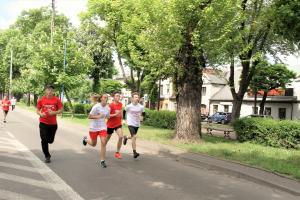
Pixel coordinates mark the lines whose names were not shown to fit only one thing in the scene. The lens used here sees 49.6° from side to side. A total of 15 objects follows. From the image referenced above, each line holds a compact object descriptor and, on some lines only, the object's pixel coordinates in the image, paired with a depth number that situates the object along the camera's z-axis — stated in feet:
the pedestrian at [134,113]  29.24
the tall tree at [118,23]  75.22
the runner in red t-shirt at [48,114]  25.20
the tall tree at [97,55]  109.83
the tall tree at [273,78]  103.60
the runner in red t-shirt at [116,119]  28.10
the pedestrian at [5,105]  62.12
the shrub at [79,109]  117.94
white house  118.33
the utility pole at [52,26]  99.30
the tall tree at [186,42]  36.96
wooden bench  47.66
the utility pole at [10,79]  176.27
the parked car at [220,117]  117.15
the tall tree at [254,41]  56.35
